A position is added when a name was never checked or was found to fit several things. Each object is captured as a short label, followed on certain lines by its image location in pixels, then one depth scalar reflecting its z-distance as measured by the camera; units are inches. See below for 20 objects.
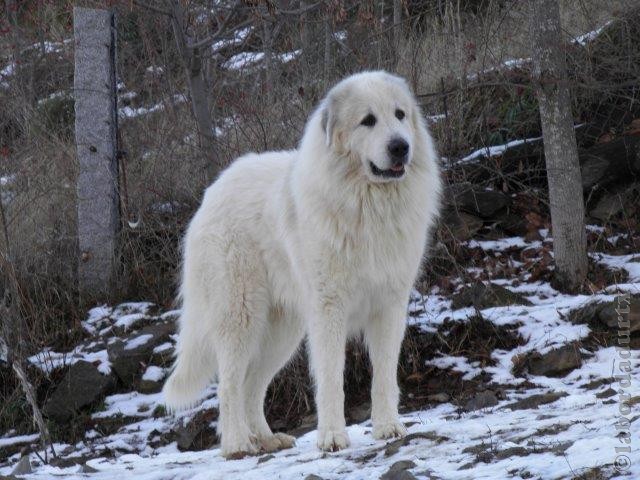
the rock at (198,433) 436.1
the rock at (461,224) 528.4
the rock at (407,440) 280.7
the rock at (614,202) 529.0
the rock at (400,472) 236.7
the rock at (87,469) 331.0
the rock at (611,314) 404.2
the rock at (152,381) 483.8
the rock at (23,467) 350.3
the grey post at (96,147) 561.0
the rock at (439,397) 411.5
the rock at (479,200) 539.5
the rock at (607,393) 320.8
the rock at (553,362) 397.9
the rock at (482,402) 358.3
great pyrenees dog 312.7
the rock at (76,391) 476.4
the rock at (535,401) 330.0
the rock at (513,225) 546.3
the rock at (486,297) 466.9
